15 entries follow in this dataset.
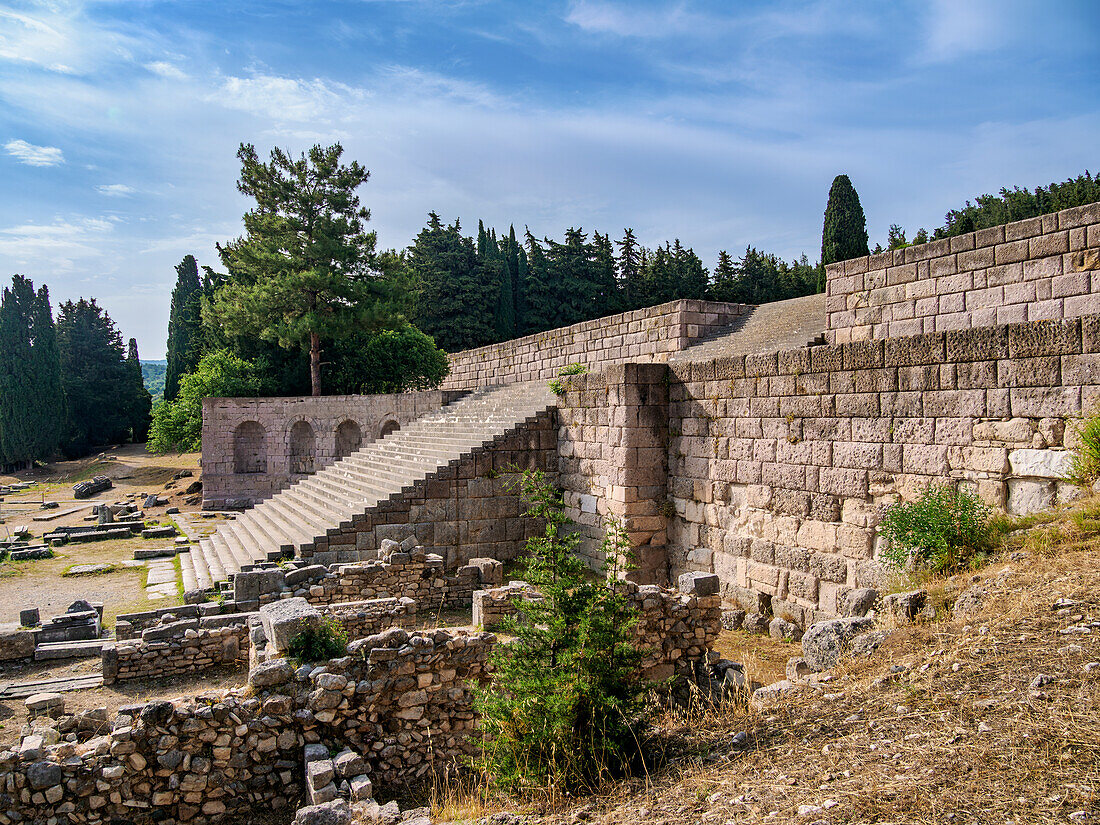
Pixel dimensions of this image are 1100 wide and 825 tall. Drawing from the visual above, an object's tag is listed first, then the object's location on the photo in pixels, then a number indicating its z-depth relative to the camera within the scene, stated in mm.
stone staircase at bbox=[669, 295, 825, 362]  11625
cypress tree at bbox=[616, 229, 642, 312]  35875
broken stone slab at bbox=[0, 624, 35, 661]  8383
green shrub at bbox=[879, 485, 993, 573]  5648
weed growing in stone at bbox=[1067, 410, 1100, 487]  5113
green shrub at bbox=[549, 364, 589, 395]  11898
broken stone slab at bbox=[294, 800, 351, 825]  4010
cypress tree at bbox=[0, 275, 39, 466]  34531
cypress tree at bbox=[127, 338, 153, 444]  40688
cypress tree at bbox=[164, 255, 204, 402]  35631
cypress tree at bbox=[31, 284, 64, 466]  35188
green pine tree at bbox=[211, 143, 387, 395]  23516
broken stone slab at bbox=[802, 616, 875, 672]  5359
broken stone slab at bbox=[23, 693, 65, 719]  6660
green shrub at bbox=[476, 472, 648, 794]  4340
